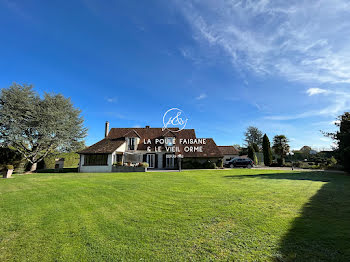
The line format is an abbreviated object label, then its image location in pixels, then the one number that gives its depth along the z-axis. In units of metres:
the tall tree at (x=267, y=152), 30.94
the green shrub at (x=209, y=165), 24.20
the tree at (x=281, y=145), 32.84
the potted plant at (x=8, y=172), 14.62
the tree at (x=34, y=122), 19.48
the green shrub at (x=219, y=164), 25.02
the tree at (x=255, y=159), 32.75
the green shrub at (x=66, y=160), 24.65
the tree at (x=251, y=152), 33.41
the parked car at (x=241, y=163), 25.08
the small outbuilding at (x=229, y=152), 37.29
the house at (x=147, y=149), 22.39
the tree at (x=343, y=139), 15.56
